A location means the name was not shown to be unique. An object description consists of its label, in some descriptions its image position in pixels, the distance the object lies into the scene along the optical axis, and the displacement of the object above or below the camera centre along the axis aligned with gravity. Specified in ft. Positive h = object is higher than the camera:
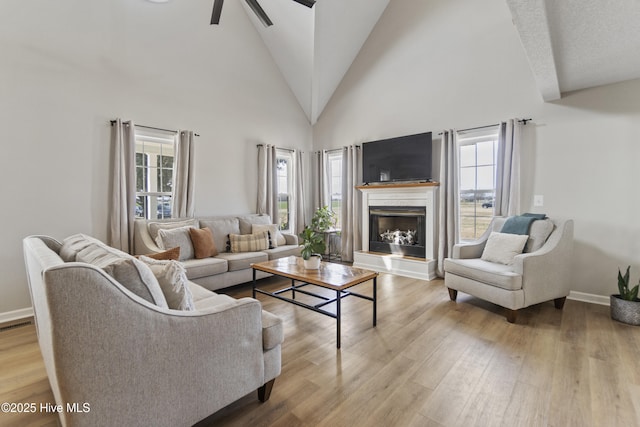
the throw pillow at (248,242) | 13.61 -1.71
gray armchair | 9.33 -2.14
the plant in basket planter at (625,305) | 9.12 -2.93
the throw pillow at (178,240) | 11.60 -1.41
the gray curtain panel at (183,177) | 13.65 +1.28
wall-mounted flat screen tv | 14.94 +2.62
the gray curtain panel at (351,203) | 17.78 +0.25
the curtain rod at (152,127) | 11.80 +3.35
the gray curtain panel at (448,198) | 14.25 +0.51
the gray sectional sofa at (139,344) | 3.52 -2.00
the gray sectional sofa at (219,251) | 11.39 -2.10
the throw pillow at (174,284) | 5.03 -1.38
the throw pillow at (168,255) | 8.57 -1.47
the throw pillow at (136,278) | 4.21 -1.07
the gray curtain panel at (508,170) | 12.35 +1.69
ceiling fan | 9.22 +6.33
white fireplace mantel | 14.60 -0.93
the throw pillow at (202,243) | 12.18 -1.57
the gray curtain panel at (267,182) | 17.00 +1.40
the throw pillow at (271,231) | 14.57 -1.24
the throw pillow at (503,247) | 10.73 -1.40
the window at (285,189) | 18.89 +1.10
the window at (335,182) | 19.53 +1.67
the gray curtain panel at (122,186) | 11.71 +0.71
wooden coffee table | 8.15 -2.08
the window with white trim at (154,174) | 13.12 +1.38
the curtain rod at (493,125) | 12.34 +3.73
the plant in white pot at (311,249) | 9.53 -1.37
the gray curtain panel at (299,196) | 18.99 +0.68
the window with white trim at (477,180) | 13.78 +1.41
